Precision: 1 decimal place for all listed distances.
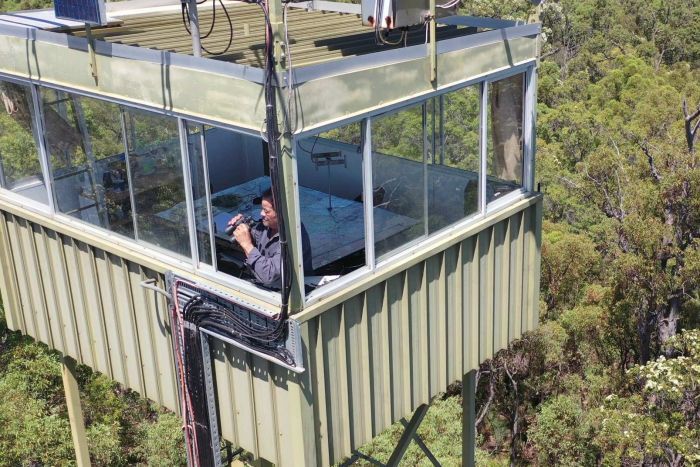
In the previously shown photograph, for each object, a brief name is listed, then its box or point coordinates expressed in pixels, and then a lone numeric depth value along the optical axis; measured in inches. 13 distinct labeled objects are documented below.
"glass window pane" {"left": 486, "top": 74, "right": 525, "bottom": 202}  338.0
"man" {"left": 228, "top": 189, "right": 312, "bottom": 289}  267.9
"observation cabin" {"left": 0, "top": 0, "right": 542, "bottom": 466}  266.8
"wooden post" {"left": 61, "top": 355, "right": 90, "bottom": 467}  394.6
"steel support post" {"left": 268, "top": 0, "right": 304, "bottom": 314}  236.8
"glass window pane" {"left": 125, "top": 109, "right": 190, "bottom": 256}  284.8
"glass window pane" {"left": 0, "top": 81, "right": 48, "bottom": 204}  342.8
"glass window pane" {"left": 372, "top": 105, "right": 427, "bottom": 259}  291.4
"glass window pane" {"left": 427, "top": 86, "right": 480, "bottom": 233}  322.3
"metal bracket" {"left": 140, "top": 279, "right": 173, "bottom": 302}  294.8
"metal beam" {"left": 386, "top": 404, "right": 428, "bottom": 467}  398.0
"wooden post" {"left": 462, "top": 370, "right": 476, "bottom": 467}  407.5
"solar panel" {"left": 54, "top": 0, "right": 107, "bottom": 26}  283.4
